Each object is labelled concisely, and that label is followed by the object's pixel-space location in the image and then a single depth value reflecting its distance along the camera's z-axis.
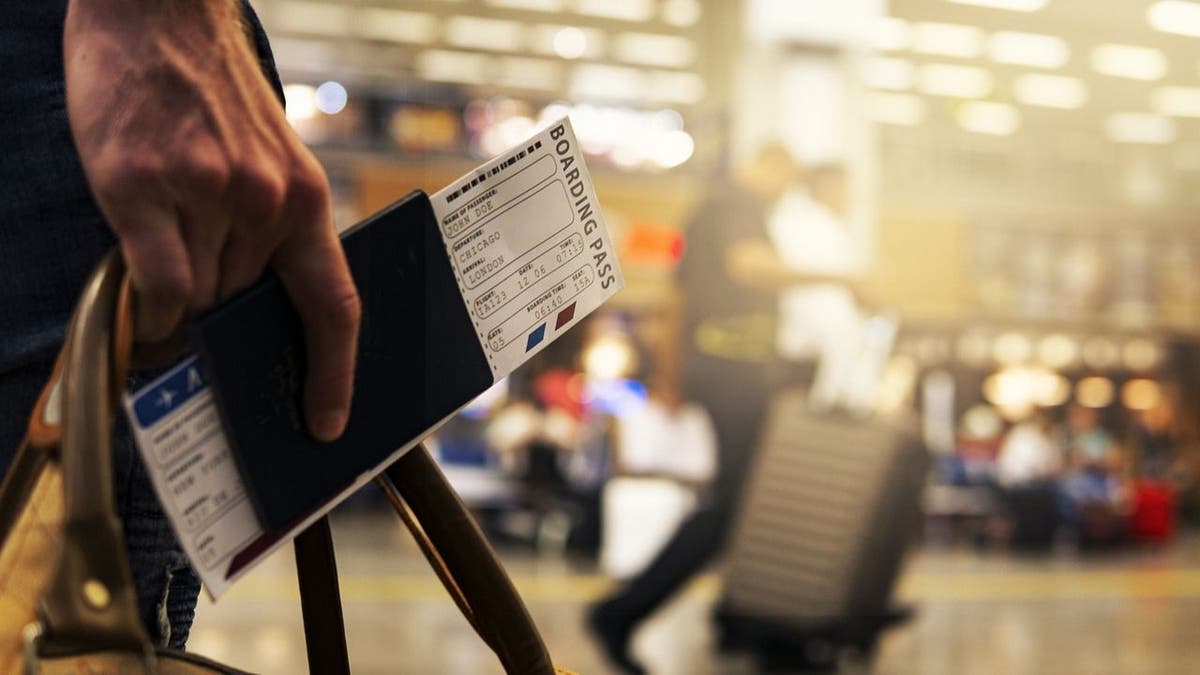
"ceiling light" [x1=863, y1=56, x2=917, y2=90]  14.10
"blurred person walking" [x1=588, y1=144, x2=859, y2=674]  4.36
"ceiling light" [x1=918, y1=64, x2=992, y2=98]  14.45
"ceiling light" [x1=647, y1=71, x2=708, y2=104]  16.98
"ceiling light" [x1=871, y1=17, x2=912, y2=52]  12.61
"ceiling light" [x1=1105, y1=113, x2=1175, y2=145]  17.05
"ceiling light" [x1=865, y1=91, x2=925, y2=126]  15.76
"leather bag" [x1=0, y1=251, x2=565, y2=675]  0.47
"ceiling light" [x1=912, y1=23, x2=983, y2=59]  12.73
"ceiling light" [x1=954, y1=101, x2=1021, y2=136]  16.36
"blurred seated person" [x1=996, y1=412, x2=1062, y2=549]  12.91
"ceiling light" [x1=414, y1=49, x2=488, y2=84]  16.72
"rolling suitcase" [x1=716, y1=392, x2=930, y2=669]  4.61
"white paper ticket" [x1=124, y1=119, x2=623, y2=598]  0.61
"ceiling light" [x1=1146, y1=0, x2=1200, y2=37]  11.85
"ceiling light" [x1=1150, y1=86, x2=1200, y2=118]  15.39
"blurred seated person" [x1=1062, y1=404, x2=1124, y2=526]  13.57
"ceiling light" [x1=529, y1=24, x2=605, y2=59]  15.13
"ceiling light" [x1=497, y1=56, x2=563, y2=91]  16.73
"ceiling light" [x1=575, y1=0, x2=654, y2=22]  14.06
